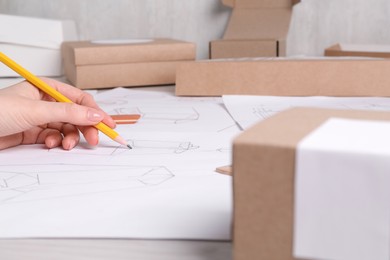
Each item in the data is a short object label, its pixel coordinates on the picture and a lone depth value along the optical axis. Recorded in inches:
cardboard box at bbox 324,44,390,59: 53.5
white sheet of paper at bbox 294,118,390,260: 19.2
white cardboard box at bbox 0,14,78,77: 53.5
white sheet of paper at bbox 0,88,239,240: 27.9
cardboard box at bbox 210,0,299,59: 55.2
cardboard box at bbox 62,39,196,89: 51.1
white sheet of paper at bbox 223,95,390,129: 43.3
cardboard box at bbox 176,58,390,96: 47.0
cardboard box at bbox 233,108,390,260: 20.3
